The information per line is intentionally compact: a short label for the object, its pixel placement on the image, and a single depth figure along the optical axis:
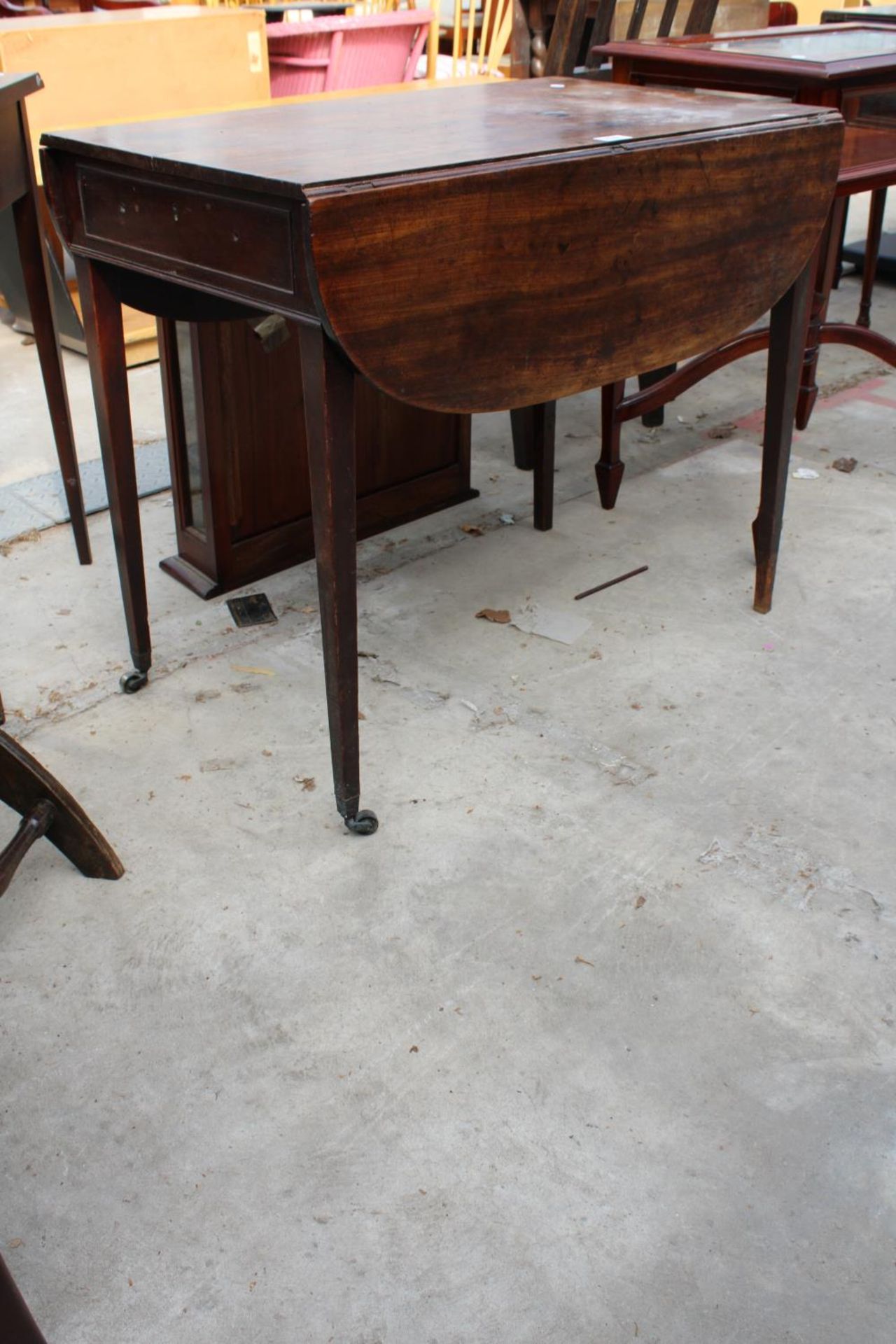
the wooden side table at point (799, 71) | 2.33
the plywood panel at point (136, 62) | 3.50
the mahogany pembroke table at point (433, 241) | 1.36
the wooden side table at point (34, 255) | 1.88
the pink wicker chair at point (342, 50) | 4.47
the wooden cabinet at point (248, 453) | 2.16
